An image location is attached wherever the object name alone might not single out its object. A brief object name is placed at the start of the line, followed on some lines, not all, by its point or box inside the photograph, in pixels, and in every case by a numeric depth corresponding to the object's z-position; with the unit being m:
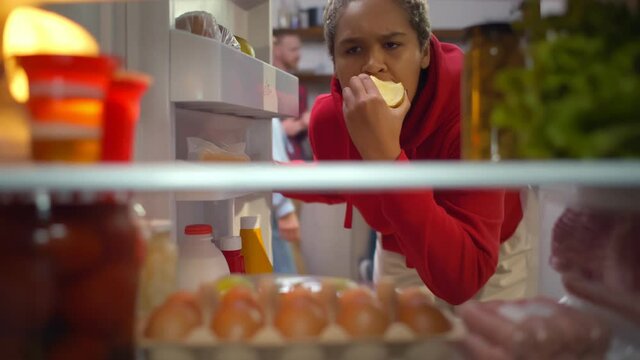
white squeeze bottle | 1.19
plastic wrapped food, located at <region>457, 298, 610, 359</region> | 0.90
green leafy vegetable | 0.79
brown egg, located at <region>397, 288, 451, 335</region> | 0.94
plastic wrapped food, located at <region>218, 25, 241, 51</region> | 1.26
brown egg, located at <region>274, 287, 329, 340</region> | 0.91
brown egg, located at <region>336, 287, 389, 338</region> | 0.92
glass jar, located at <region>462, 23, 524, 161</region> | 0.88
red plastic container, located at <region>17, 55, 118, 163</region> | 0.78
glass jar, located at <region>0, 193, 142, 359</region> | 0.80
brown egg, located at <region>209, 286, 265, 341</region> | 0.90
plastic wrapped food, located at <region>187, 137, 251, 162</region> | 1.20
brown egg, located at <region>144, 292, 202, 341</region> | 0.90
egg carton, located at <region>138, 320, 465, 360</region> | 0.90
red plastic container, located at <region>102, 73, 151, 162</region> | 0.87
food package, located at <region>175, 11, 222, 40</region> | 1.12
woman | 1.08
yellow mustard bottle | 1.49
